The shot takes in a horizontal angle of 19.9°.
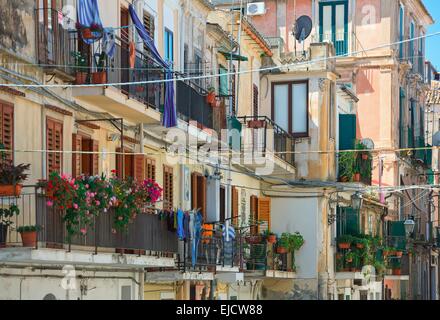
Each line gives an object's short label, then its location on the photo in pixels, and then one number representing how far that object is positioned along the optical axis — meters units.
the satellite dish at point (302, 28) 39.69
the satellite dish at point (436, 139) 54.16
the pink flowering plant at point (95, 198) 18.55
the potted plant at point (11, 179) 17.61
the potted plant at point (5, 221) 17.92
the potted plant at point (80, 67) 21.28
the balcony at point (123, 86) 21.47
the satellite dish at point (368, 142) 44.67
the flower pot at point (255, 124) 32.78
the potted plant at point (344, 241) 39.44
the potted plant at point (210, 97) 28.52
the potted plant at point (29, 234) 17.92
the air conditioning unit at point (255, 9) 43.59
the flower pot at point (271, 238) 34.47
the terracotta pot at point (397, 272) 47.31
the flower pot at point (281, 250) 35.55
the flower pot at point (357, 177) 39.16
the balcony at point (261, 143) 32.69
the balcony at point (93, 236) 18.28
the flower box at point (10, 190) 17.59
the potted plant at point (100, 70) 21.44
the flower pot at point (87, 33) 20.83
